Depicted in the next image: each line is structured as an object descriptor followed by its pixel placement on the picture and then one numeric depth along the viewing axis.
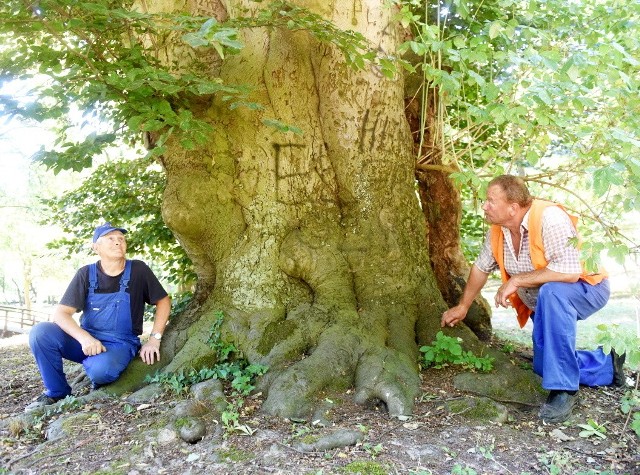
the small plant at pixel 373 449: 2.93
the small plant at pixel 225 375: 3.56
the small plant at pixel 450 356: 4.03
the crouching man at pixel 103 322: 4.11
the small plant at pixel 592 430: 3.26
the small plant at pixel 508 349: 4.96
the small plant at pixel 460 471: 2.74
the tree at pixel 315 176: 3.97
